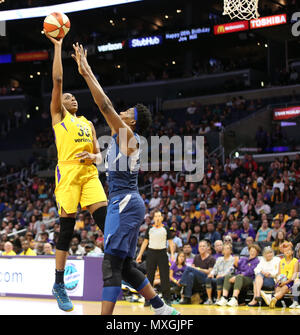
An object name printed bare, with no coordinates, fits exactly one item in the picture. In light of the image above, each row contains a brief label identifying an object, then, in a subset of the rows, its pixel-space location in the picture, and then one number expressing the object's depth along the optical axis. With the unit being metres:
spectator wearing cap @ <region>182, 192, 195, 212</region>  17.25
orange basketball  6.44
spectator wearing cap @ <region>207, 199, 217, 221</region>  15.98
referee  10.95
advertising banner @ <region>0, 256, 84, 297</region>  12.28
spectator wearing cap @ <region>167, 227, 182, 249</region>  13.82
